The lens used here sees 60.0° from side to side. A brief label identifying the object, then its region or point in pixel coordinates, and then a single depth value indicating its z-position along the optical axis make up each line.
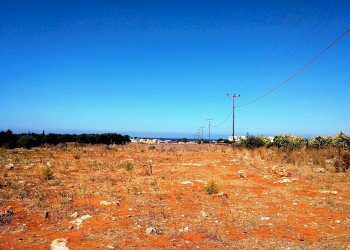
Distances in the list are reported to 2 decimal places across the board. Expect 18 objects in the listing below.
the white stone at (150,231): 6.46
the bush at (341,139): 30.76
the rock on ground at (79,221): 6.94
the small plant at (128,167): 15.50
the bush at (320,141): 34.18
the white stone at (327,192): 10.22
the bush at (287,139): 38.84
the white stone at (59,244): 5.57
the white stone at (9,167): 15.05
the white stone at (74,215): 7.48
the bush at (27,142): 34.72
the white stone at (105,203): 8.57
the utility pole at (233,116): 40.81
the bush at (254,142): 39.49
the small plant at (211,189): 10.32
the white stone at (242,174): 14.11
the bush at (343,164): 15.37
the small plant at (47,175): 12.46
